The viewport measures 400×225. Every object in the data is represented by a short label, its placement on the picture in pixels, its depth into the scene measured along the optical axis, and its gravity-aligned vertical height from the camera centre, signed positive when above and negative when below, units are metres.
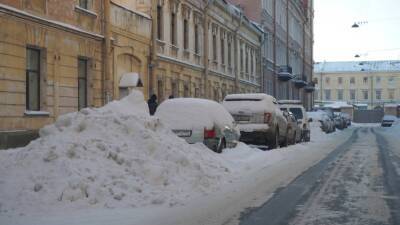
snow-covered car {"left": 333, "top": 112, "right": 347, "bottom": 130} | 53.09 -0.31
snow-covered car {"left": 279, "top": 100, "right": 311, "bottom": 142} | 26.97 +0.05
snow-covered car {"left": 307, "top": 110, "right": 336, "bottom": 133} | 38.31 -0.07
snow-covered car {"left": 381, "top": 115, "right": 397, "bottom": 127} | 68.31 -0.37
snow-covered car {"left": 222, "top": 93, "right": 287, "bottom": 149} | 19.14 +0.03
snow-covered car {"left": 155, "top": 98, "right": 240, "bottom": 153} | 14.59 -0.07
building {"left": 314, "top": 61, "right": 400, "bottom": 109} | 117.00 +7.16
